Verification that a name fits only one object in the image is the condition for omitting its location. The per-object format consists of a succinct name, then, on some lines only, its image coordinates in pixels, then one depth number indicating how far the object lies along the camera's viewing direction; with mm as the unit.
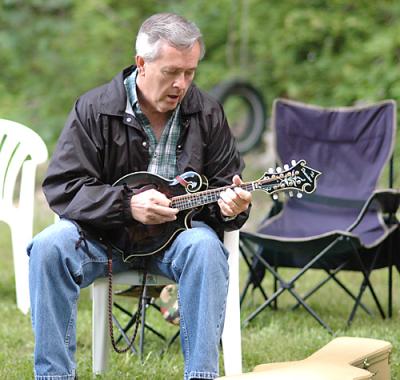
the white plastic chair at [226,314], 6977
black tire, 17016
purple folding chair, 8937
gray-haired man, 6348
